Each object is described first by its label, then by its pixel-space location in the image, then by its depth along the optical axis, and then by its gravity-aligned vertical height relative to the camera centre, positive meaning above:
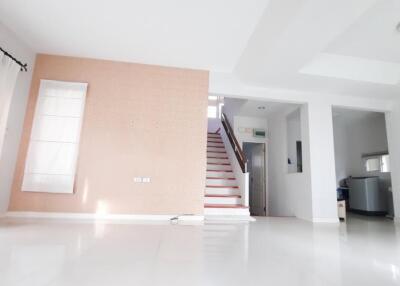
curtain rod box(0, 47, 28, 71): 3.66 +1.93
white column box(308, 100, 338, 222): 5.08 +0.56
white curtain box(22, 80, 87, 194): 4.21 +0.70
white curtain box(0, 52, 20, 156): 3.57 +1.39
